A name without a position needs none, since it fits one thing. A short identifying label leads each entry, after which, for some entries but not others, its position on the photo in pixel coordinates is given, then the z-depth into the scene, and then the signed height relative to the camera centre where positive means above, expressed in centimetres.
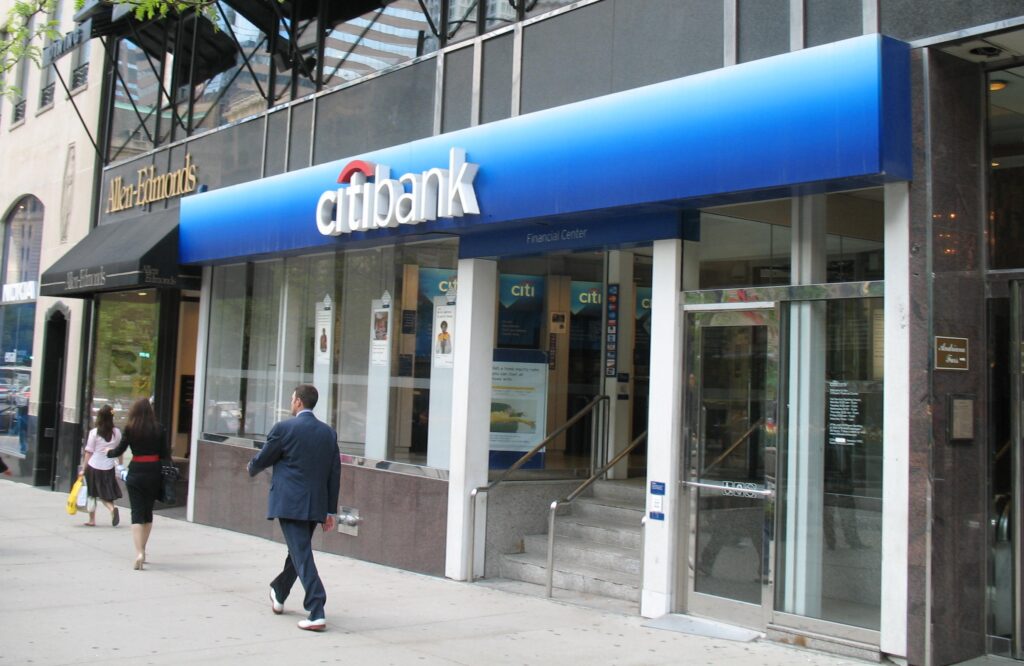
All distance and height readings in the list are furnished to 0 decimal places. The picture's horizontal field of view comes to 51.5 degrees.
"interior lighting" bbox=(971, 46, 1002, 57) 696 +243
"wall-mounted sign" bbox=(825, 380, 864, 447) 740 +0
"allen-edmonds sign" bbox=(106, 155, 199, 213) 1557 +315
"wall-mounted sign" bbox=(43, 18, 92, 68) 1780 +616
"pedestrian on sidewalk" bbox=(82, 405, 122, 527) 1375 -103
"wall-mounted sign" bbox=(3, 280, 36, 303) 2089 +189
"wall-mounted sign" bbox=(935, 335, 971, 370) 687 +43
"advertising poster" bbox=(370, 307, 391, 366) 1202 +71
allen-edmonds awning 1449 +182
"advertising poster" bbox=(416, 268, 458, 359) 1116 +108
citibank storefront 723 +75
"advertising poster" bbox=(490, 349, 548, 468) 1123 -1
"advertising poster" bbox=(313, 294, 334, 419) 1298 +60
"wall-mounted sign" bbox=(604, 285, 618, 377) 1214 +82
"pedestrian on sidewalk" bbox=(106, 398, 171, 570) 1054 -74
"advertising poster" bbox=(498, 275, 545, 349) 1134 +98
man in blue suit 785 -67
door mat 777 -164
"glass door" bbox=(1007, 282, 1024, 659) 716 -62
